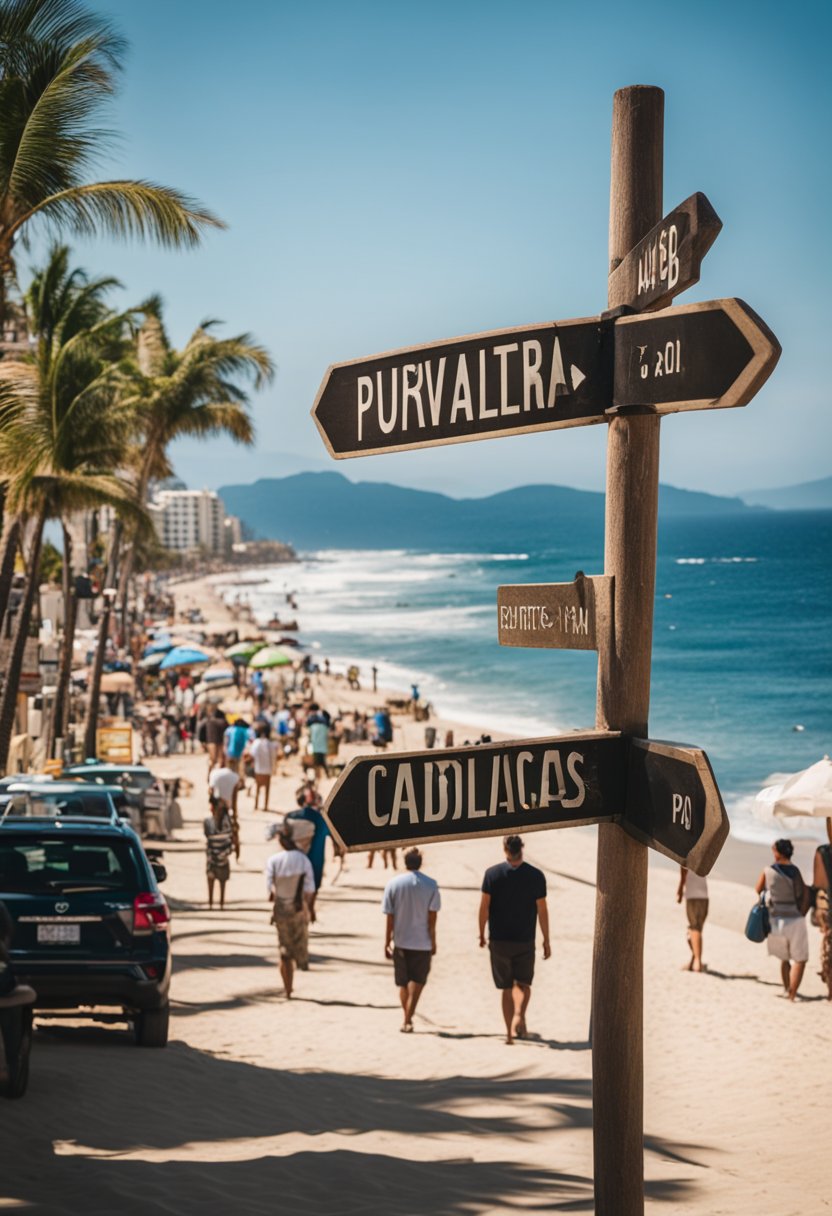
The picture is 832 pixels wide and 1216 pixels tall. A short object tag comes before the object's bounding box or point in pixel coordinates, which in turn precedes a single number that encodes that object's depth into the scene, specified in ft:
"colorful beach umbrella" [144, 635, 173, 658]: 159.14
